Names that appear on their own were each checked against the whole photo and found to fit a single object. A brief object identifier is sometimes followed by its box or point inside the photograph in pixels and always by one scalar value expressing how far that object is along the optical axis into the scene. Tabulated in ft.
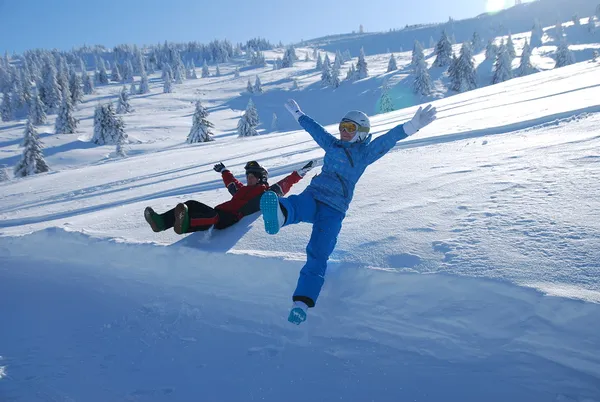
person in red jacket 12.49
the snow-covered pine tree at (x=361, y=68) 214.07
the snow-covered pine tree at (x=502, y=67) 138.92
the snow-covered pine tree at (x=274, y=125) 161.37
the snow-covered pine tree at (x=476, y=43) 226.30
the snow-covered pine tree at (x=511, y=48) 168.81
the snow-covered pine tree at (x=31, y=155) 96.63
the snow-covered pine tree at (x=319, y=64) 279.12
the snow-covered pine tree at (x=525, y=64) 147.64
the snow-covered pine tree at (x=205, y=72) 314.10
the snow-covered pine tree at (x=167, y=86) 250.57
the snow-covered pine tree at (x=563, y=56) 146.41
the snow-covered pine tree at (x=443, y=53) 185.16
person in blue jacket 9.09
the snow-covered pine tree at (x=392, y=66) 215.92
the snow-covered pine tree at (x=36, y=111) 170.71
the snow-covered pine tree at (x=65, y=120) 150.10
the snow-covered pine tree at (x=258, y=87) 240.49
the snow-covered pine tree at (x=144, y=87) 252.01
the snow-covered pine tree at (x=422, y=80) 157.99
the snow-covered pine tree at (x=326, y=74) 221.66
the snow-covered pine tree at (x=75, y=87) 217.56
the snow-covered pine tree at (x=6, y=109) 195.43
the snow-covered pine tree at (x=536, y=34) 239.77
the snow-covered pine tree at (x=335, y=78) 213.25
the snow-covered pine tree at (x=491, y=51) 186.30
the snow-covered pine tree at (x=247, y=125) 129.29
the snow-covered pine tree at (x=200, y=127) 110.22
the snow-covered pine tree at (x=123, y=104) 189.57
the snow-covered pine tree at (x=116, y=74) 303.68
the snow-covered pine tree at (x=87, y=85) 244.63
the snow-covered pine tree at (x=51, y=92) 202.80
